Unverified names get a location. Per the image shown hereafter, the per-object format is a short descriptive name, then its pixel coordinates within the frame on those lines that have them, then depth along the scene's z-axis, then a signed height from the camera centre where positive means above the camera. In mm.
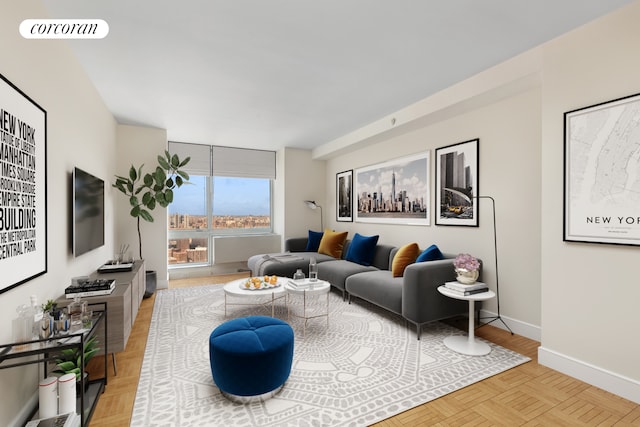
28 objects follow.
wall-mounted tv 2592 +16
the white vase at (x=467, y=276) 2805 -605
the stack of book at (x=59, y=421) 1572 -1108
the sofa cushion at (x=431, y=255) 3369 -486
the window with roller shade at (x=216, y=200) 5902 +280
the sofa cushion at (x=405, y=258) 3586 -552
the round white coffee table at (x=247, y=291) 3238 -868
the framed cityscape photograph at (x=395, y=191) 4156 +322
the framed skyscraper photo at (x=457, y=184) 3455 +339
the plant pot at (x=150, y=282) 4477 -1052
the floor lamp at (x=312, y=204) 6280 +176
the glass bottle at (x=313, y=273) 3450 -699
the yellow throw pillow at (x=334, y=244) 5266 -563
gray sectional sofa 2945 -823
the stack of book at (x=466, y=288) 2716 -705
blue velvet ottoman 1932 -983
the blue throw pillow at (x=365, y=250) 4551 -578
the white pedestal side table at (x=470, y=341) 2658 -1230
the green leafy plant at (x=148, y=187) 4379 +404
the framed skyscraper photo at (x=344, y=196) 5734 +318
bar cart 1489 -762
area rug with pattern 1860 -1247
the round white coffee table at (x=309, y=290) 3177 -830
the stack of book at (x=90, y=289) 2244 -581
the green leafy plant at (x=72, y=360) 1861 -937
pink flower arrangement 2795 -481
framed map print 1985 +269
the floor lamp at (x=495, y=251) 3197 -426
